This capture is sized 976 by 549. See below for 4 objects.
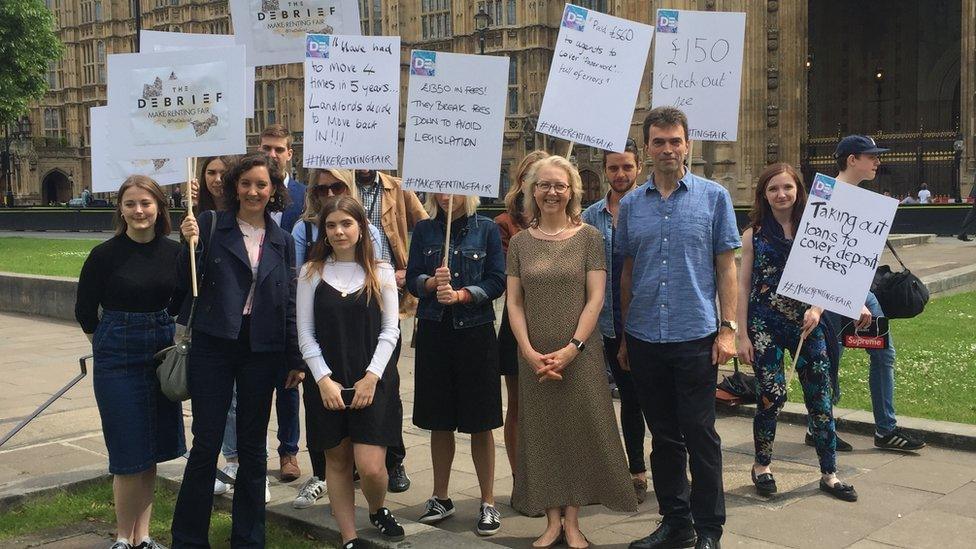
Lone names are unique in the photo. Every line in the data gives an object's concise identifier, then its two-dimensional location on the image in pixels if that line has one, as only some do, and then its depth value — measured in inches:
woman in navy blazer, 181.5
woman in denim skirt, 182.2
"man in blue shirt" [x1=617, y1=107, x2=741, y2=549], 181.3
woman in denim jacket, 199.9
